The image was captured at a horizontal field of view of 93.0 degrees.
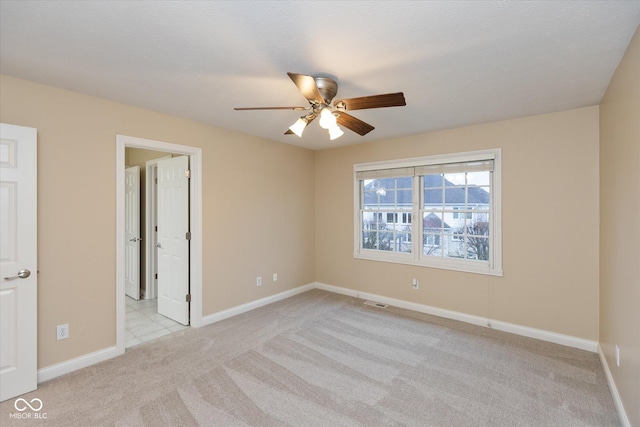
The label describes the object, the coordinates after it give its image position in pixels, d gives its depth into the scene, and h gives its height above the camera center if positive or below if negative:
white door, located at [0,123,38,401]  2.20 -0.34
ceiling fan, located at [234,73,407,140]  2.00 +0.80
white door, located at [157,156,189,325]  3.64 -0.31
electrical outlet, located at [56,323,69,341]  2.54 -0.99
